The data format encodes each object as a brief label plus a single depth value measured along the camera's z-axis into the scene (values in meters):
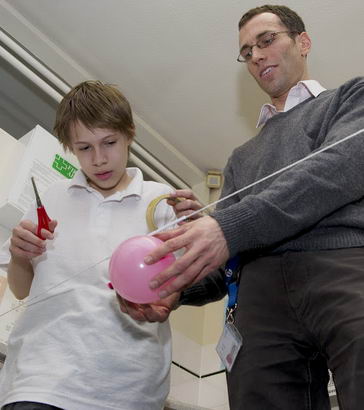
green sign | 2.20
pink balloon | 0.94
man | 0.91
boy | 1.12
